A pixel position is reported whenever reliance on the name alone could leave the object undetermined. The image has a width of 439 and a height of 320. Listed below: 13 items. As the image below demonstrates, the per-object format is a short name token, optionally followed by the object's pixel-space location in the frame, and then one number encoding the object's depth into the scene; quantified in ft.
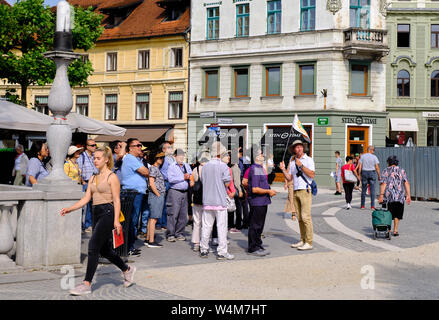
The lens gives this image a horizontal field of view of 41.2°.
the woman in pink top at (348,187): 59.26
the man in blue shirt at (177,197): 35.88
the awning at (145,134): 118.99
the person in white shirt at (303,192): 33.68
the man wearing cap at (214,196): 31.09
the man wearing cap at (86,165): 39.55
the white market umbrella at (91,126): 53.36
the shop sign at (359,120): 101.45
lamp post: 27.35
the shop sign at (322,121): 100.89
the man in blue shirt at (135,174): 32.04
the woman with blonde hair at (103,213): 21.94
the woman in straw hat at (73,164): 38.65
